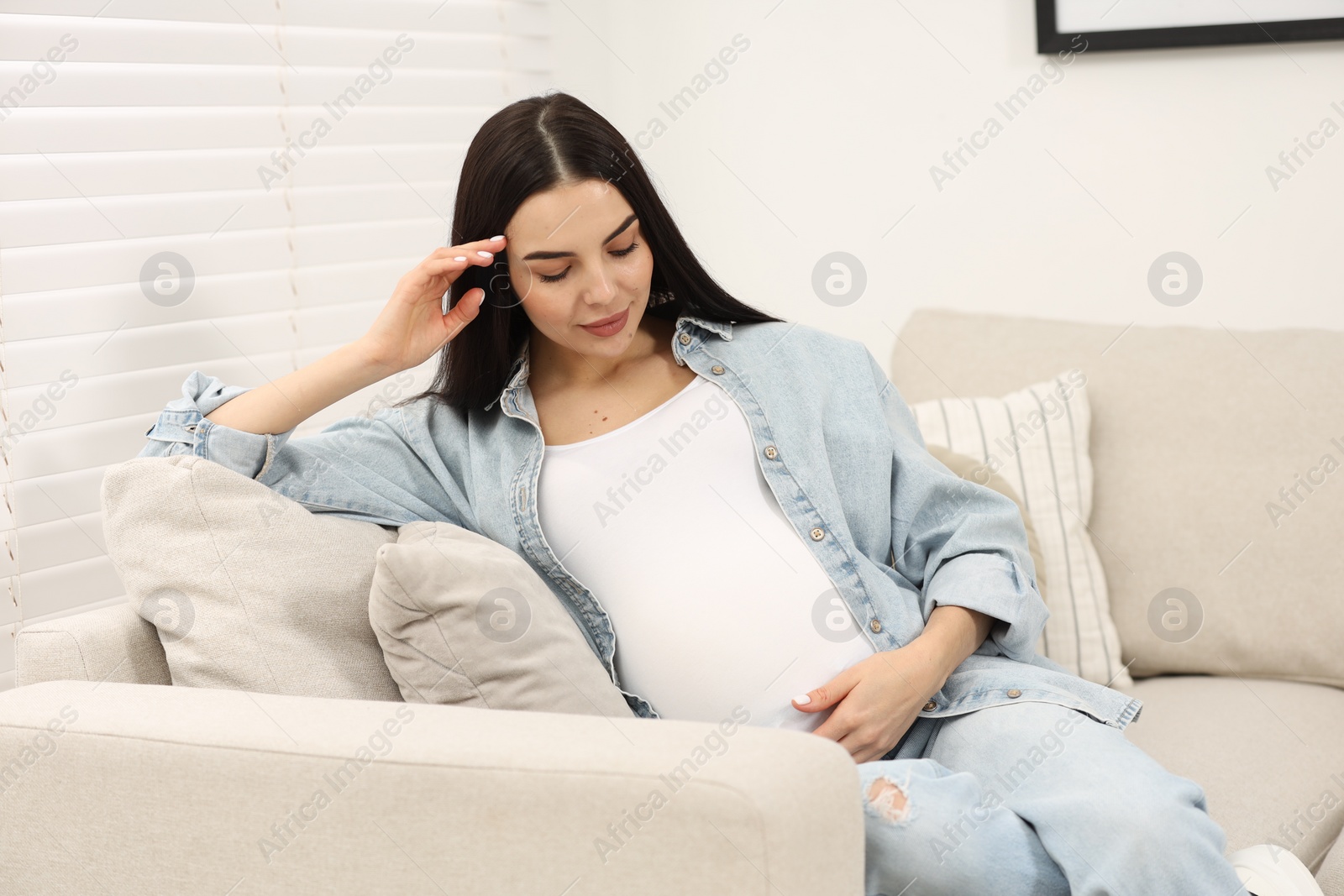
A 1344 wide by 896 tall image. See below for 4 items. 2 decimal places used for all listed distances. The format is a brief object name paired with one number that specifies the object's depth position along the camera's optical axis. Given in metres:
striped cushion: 1.82
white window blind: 1.69
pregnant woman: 1.29
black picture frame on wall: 1.98
